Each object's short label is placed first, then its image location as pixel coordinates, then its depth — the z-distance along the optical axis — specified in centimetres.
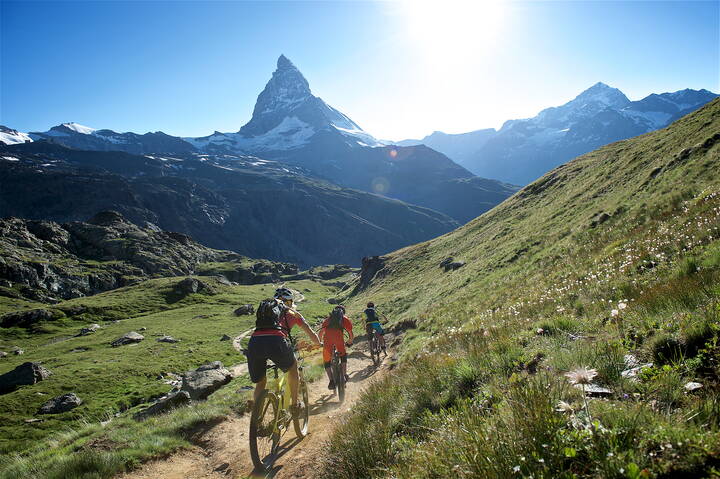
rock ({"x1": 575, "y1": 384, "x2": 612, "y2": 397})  355
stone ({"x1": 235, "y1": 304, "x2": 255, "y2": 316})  7000
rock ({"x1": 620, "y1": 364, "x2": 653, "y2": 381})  385
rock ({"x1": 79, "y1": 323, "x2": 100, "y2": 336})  5619
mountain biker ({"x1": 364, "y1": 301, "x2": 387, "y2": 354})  1738
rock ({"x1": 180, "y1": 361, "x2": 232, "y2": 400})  1791
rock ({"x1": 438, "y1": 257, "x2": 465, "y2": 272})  4011
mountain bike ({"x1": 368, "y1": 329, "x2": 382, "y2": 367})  1761
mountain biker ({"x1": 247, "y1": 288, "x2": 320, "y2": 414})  760
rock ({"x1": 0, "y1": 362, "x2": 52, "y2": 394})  2802
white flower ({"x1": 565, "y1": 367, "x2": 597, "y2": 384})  233
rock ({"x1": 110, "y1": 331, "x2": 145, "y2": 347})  4559
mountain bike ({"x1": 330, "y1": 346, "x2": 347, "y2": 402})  1243
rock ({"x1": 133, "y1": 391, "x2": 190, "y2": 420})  1401
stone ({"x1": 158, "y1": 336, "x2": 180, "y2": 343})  4441
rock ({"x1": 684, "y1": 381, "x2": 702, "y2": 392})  310
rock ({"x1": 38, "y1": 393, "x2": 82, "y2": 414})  2363
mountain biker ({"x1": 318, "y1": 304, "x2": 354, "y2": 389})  1246
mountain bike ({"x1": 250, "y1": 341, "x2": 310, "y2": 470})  755
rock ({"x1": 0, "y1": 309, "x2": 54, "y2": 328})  5684
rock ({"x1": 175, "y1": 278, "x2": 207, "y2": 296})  9056
